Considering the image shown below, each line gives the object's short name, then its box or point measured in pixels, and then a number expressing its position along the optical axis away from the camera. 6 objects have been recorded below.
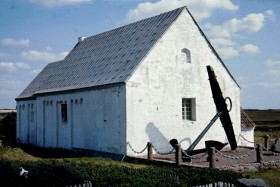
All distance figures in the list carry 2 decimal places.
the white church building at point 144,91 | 23.95
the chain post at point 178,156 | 19.89
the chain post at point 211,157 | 18.91
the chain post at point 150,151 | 22.25
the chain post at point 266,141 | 26.95
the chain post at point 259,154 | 20.22
